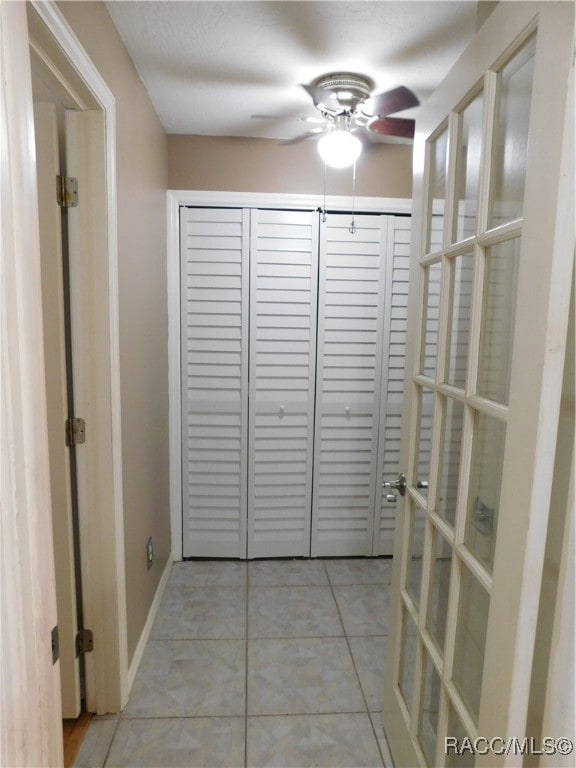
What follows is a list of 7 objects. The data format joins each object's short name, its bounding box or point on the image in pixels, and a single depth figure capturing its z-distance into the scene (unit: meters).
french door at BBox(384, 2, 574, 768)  0.73
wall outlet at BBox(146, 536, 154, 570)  2.10
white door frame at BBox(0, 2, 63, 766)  0.64
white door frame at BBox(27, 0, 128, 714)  1.44
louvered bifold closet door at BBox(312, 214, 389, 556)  2.57
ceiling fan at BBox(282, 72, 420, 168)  1.76
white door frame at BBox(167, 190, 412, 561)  2.46
